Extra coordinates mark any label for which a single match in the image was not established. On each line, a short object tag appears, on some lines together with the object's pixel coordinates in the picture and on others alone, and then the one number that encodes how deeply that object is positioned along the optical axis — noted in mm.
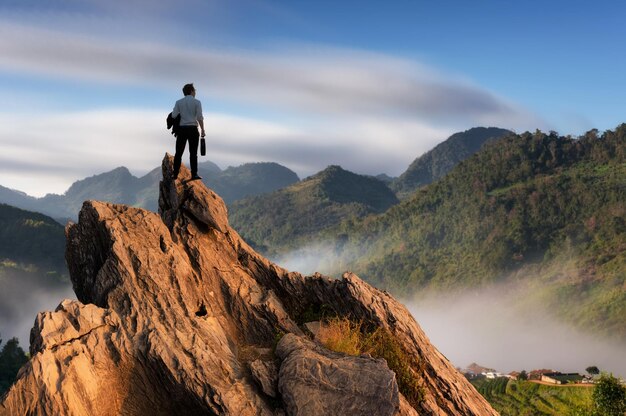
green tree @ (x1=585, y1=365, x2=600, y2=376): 133062
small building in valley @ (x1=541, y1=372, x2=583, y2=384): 110800
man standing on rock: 17984
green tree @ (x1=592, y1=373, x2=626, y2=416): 40444
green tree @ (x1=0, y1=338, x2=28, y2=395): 109812
